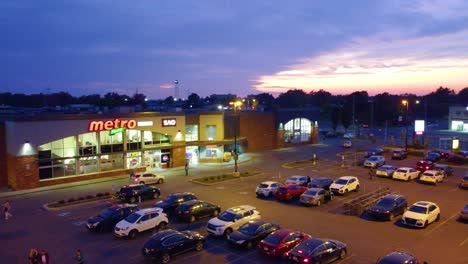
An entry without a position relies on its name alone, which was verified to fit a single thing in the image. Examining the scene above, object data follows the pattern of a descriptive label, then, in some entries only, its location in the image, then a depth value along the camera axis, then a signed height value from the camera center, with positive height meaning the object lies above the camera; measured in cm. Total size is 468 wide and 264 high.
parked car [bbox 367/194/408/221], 2505 -610
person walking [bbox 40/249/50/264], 1777 -631
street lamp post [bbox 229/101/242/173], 5332 -13
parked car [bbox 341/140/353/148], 6269 -481
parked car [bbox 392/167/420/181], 3756 -582
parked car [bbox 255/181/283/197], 3127 -589
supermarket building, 3558 -290
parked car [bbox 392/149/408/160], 5064 -535
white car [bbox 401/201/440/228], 2356 -619
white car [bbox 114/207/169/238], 2227 -617
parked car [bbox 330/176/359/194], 3217 -590
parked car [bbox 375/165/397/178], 3900 -572
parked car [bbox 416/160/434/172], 4104 -555
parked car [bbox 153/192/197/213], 2720 -597
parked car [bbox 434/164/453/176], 3949 -565
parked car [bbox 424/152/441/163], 4832 -546
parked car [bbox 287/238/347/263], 1738 -618
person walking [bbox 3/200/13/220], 2644 -630
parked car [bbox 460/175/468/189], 3434 -612
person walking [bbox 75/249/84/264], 1780 -634
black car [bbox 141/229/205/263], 1853 -624
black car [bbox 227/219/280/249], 2011 -619
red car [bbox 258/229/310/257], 1878 -618
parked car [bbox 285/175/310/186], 3425 -579
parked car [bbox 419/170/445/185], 3603 -587
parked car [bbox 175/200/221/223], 2509 -613
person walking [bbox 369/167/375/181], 3882 -605
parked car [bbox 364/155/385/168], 4441 -549
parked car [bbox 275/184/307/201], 3027 -601
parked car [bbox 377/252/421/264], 1620 -604
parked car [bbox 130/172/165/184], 3553 -571
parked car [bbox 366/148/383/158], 5222 -517
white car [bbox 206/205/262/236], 2206 -605
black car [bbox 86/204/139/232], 2352 -618
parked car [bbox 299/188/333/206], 2864 -606
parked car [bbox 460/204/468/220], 2462 -632
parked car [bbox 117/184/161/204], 3033 -599
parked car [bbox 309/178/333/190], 3300 -581
